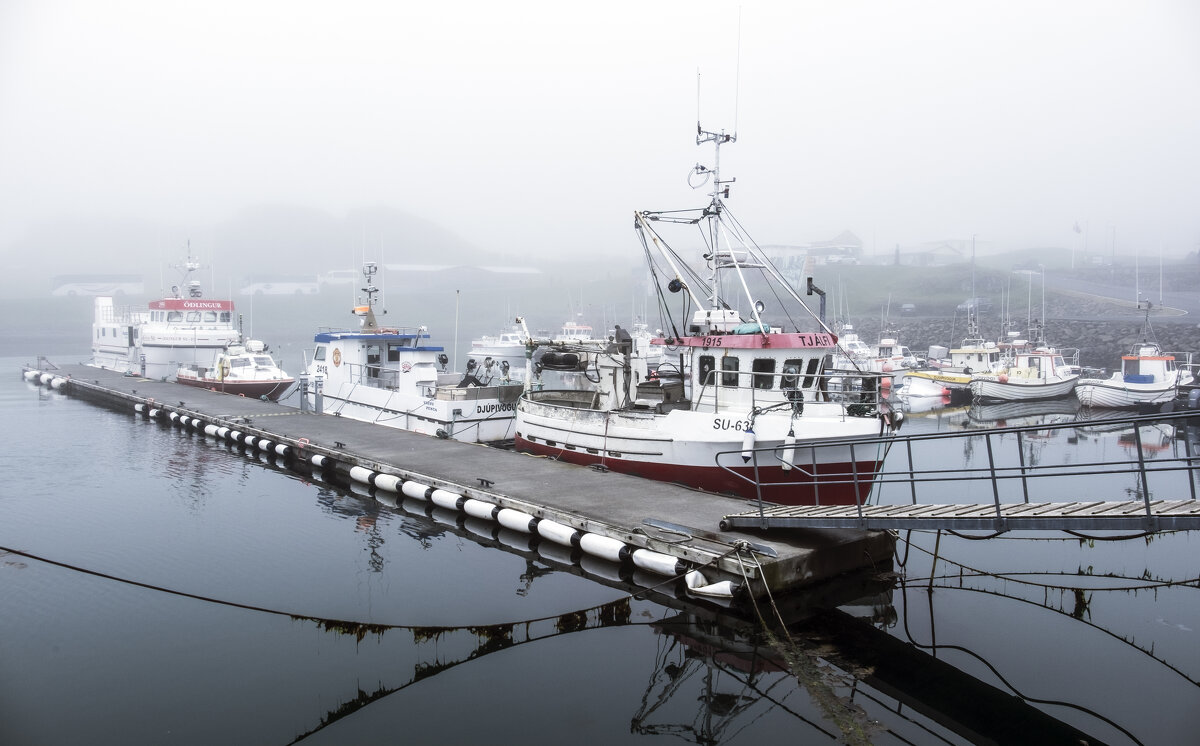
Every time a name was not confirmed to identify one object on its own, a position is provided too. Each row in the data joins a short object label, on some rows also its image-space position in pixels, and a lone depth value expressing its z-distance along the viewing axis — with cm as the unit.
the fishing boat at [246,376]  4034
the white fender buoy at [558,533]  1364
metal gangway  864
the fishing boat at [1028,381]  4631
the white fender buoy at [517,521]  1454
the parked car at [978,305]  9366
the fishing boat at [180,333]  4719
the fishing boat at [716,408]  1595
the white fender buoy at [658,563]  1186
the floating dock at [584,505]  1160
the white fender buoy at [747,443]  1559
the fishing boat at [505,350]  5766
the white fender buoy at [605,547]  1268
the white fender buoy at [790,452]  1523
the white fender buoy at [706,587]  1100
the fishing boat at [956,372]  4919
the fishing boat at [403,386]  2633
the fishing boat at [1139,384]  4028
